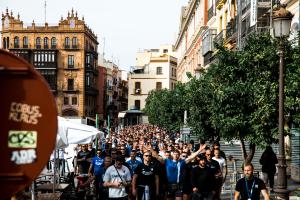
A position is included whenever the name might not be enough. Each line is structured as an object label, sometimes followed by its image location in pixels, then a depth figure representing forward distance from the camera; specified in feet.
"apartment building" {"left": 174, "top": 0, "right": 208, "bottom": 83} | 161.99
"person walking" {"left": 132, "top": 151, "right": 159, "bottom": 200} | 34.73
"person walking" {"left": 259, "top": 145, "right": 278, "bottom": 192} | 52.80
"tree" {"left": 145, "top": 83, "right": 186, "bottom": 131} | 118.83
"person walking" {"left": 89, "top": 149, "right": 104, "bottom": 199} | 41.12
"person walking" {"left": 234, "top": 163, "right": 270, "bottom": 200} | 25.63
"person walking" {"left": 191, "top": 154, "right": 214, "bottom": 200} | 35.09
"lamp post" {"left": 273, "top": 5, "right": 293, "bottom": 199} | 33.14
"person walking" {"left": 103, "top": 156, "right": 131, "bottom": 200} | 30.83
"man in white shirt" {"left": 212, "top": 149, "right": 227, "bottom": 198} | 41.86
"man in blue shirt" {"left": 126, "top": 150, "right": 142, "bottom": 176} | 39.48
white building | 315.58
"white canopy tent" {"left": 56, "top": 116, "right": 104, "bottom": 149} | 43.38
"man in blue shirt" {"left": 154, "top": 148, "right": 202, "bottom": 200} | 39.27
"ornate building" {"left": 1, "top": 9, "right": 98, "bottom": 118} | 249.96
